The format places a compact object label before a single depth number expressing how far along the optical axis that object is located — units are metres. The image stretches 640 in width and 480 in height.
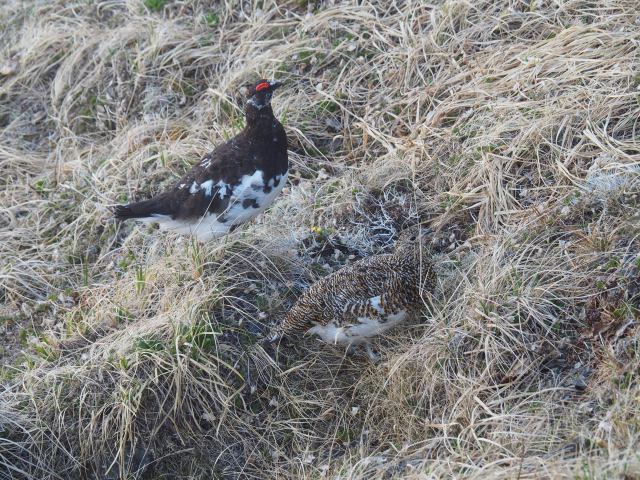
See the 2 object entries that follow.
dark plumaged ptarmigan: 10.90
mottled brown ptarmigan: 9.04
